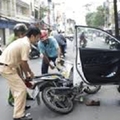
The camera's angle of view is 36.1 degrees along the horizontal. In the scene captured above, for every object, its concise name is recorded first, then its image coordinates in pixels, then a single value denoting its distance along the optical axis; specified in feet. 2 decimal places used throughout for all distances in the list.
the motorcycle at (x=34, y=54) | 35.57
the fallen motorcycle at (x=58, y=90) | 11.20
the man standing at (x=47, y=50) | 14.60
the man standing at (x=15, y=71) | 9.89
